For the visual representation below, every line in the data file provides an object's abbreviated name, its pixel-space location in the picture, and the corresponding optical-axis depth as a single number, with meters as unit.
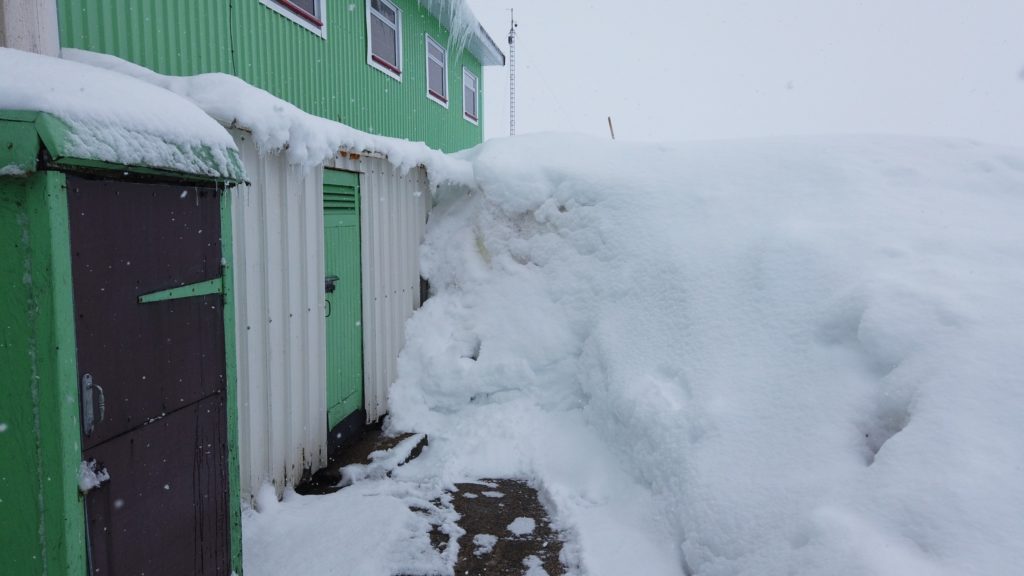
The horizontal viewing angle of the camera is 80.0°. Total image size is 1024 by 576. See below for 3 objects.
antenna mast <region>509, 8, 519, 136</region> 19.27
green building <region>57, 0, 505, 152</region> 3.85
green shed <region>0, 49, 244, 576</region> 1.82
